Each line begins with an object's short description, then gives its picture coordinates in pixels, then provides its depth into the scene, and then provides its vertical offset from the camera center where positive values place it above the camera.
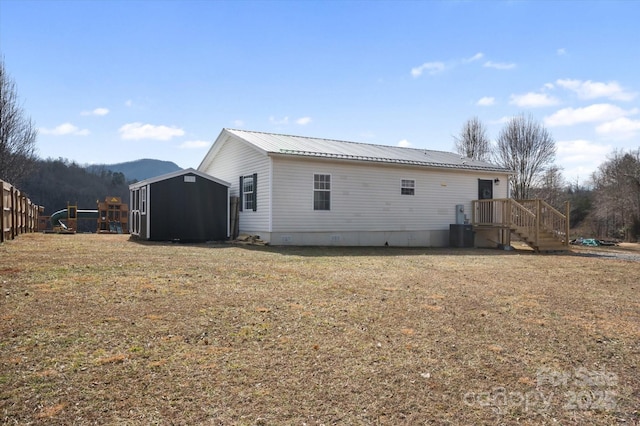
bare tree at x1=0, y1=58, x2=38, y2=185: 24.95 +4.68
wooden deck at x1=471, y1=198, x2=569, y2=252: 15.76 -0.26
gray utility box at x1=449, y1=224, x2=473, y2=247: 17.39 -0.69
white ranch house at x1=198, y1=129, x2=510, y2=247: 14.66 +1.14
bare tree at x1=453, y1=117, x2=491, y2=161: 38.09 +6.76
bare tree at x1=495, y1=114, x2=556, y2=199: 34.62 +5.27
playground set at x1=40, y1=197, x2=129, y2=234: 25.34 +0.13
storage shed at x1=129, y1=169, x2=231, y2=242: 14.99 +0.40
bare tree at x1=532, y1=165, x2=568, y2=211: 34.91 +2.62
